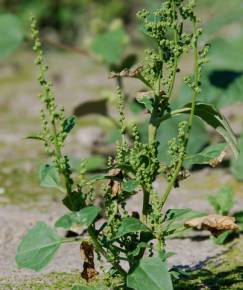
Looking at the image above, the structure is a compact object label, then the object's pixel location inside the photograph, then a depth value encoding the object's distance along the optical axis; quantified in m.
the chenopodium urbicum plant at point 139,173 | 2.13
